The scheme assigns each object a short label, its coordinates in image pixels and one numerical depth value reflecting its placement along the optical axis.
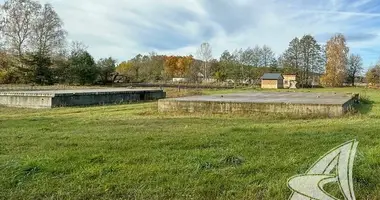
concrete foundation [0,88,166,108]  19.02
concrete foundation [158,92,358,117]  12.26
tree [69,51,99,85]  41.75
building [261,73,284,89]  57.47
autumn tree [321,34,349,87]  56.94
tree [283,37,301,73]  63.03
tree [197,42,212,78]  65.93
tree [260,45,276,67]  70.38
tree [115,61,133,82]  57.51
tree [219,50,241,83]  64.31
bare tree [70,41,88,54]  47.23
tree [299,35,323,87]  62.06
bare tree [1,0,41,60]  40.47
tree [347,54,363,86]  67.00
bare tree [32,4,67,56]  42.22
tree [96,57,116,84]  46.78
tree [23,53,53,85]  38.06
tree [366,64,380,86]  59.87
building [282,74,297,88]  60.27
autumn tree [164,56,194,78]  69.50
